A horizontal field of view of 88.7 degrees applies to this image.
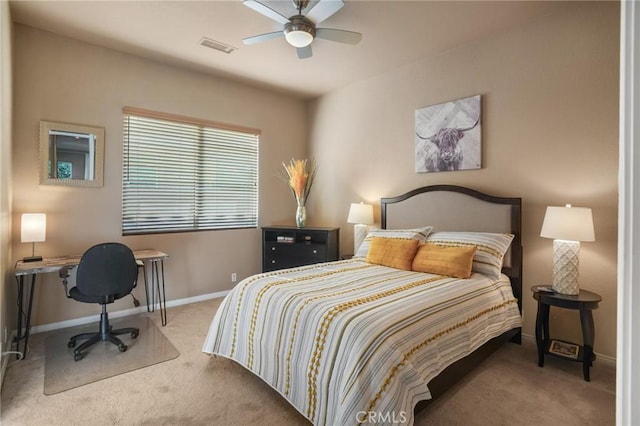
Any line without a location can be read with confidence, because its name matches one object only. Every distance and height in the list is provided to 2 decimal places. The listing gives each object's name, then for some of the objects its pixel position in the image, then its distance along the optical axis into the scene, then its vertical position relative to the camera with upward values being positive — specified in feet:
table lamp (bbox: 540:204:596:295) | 7.97 -0.58
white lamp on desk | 9.30 -0.48
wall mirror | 10.42 +1.90
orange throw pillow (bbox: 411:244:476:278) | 8.87 -1.35
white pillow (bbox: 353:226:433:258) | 10.83 -0.76
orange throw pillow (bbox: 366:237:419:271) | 9.93 -1.25
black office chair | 8.61 -1.79
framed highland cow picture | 10.98 +2.72
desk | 8.98 -2.09
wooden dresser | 14.12 -1.50
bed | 5.39 -2.19
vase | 15.19 -0.22
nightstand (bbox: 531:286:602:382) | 7.70 -2.78
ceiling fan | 8.18 +4.88
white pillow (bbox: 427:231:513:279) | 9.20 -0.98
